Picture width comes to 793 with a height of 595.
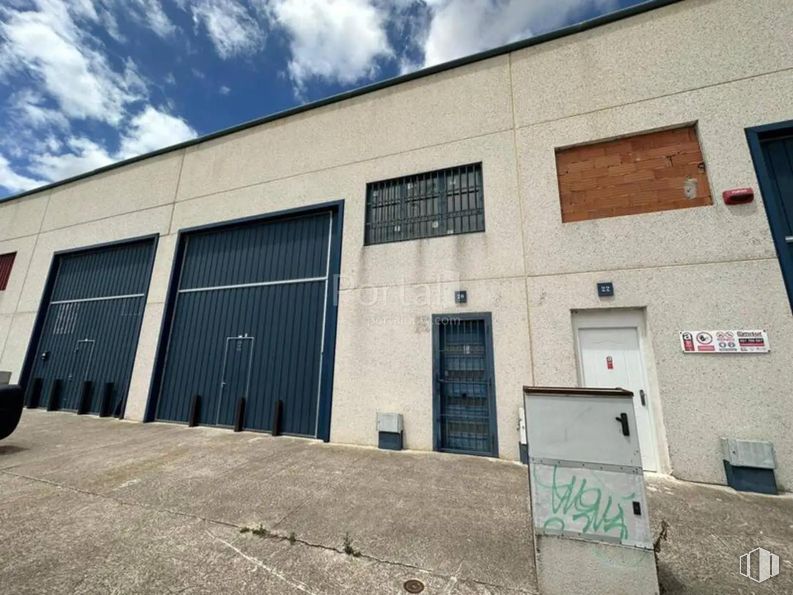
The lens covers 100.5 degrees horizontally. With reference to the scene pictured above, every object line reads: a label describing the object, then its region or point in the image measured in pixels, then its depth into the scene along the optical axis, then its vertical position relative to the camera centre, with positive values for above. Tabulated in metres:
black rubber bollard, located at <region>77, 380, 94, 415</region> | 8.73 -0.86
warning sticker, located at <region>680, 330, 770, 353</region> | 4.32 +0.47
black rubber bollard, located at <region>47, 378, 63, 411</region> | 9.29 -0.85
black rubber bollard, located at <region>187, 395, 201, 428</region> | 7.40 -0.99
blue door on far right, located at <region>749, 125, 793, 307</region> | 4.51 +2.79
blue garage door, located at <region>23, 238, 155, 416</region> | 8.80 +1.04
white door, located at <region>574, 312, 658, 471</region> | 4.72 +0.25
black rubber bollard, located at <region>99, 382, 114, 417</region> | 8.38 -0.91
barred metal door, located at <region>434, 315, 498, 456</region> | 5.39 -0.24
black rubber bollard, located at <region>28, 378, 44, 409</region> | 9.64 -0.86
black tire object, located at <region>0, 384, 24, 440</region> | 5.13 -0.68
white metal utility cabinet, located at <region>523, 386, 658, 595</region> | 2.07 -0.77
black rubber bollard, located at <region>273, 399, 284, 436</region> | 6.59 -0.91
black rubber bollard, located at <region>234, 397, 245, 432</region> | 6.96 -1.01
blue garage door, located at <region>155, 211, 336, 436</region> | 6.89 +0.96
